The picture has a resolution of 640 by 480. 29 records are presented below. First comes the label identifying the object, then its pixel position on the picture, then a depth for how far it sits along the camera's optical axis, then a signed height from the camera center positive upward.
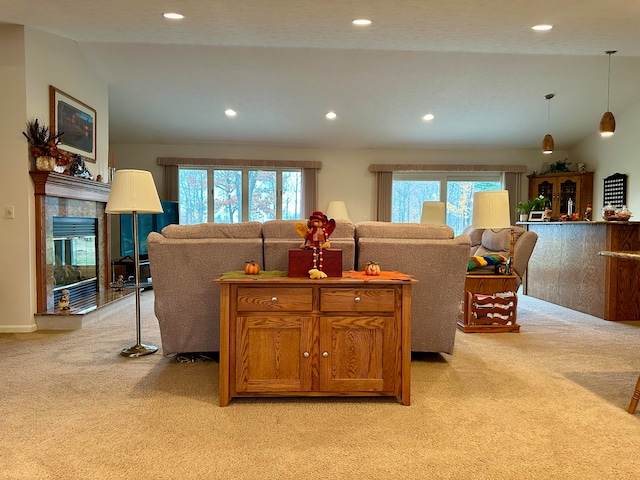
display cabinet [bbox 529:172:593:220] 7.73 +0.70
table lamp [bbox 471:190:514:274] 3.76 +0.15
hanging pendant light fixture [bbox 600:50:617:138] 5.00 +1.18
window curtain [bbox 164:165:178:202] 7.86 +0.81
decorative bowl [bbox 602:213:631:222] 4.54 +0.11
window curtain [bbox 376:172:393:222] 8.15 +0.60
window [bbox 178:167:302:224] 8.11 +0.61
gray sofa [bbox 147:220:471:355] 3.00 -0.24
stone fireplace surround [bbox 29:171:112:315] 4.11 +0.17
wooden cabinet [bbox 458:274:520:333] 4.09 -0.75
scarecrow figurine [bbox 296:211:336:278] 2.50 -0.03
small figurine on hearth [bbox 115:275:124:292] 5.33 -0.71
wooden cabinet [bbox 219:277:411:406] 2.39 -0.60
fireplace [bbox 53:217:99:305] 4.47 -0.33
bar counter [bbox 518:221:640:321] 4.59 -0.46
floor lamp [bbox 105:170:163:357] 3.20 +0.22
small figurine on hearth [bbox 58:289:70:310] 4.16 -0.71
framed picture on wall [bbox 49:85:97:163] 4.42 +1.11
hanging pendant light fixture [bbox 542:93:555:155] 6.06 +1.15
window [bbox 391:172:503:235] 8.38 +0.71
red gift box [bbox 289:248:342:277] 2.49 -0.20
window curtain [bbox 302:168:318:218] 8.09 +0.75
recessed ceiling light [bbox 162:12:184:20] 3.92 +1.89
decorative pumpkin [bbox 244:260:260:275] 2.61 -0.25
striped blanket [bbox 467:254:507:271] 4.16 -0.31
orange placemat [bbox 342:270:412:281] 2.46 -0.28
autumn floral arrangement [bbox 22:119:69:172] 4.03 +0.75
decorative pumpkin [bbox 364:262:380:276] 2.57 -0.24
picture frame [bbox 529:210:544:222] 6.44 +0.18
